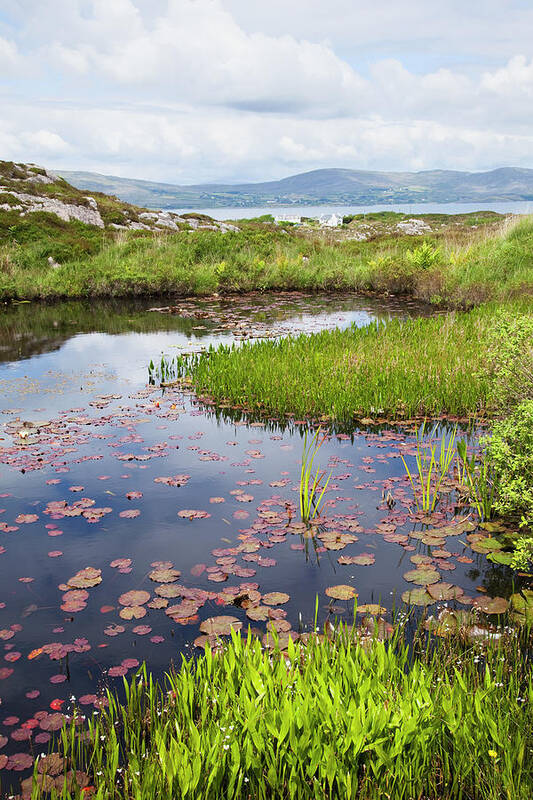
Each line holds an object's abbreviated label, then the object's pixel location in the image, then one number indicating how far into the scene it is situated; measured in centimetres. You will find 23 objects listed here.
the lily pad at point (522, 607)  444
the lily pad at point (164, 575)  512
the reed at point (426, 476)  633
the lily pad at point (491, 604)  461
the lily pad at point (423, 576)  506
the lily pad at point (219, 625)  436
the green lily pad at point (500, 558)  529
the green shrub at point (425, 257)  2242
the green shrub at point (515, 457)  523
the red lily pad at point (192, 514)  627
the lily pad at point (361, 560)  536
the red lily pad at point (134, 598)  479
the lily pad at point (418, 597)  474
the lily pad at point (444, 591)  482
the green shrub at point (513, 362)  609
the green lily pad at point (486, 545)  556
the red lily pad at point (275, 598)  474
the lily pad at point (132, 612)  463
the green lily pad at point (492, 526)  587
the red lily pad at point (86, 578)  506
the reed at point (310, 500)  616
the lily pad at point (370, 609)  454
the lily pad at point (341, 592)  486
